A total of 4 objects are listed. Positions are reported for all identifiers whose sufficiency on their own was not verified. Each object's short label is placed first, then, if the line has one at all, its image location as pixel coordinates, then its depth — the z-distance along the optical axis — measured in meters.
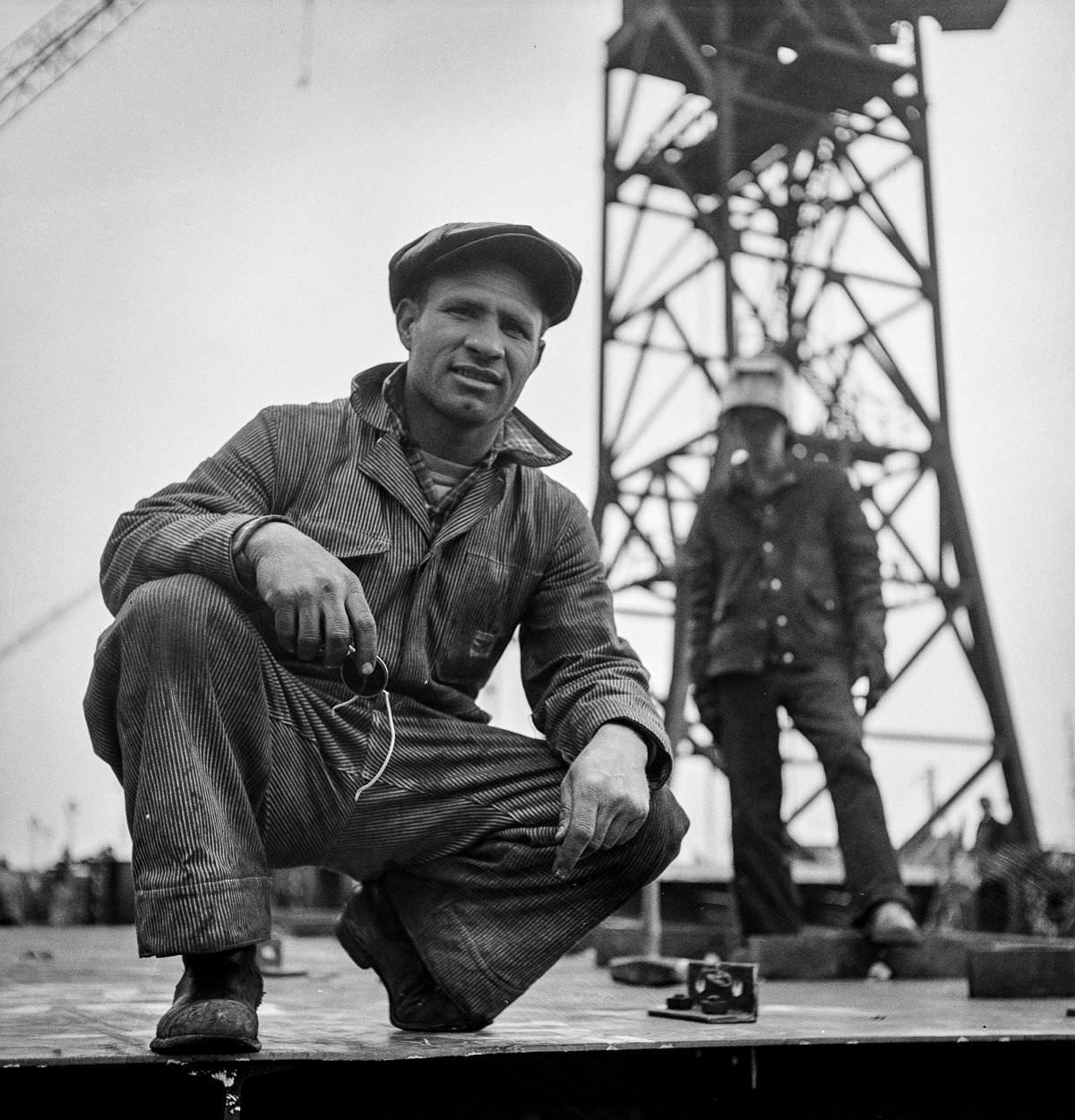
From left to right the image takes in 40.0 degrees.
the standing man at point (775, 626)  4.32
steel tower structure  7.65
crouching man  1.64
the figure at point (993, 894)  5.96
